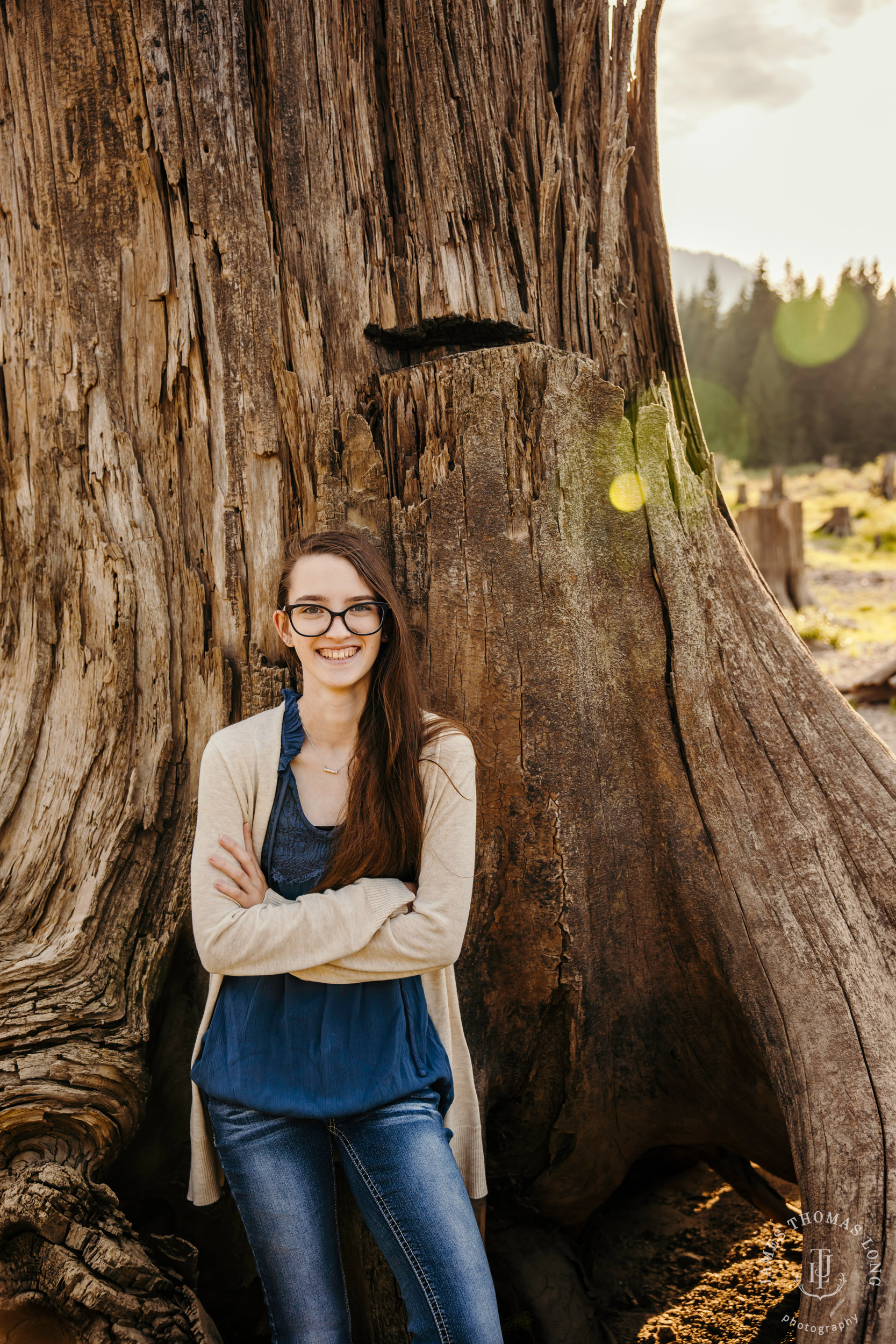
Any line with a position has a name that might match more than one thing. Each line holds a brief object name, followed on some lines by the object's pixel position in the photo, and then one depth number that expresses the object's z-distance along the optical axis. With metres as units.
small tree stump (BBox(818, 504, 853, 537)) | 19.83
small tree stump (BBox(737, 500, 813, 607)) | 11.41
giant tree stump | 2.37
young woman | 1.88
